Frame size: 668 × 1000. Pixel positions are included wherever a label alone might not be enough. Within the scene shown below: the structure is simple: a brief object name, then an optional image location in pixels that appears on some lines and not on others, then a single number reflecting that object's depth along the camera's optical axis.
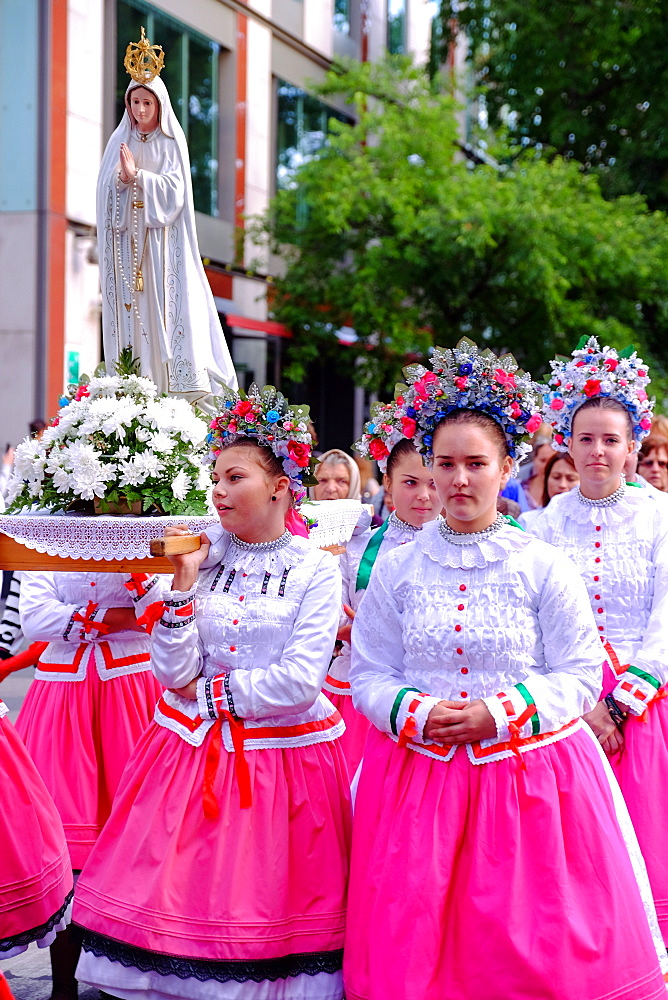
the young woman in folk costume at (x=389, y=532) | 4.82
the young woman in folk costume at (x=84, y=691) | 4.59
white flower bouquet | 3.94
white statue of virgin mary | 5.25
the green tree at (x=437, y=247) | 16.31
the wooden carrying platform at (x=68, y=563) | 3.72
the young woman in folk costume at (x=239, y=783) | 3.37
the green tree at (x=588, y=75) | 19.34
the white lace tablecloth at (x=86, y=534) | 3.74
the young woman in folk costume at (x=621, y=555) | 4.21
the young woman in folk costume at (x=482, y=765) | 3.01
